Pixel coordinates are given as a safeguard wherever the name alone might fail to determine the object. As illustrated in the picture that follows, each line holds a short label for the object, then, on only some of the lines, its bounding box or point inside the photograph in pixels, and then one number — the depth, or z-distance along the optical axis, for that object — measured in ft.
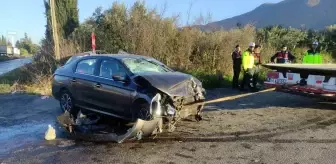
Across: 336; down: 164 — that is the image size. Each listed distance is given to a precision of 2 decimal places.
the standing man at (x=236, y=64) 46.57
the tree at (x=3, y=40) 415.44
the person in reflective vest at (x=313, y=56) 41.81
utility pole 63.61
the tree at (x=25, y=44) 320.39
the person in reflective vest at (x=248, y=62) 43.23
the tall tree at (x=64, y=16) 101.39
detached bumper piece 21.58
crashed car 22.74
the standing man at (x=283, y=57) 46.78
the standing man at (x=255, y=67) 44.92
